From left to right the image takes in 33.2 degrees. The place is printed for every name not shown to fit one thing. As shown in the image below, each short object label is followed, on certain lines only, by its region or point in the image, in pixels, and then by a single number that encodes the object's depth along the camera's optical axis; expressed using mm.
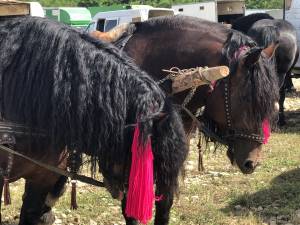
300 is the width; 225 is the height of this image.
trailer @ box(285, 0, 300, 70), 10234
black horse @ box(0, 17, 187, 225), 2182
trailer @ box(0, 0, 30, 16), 4582
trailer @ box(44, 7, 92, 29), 21142
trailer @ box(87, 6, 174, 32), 14875
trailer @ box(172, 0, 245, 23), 17078
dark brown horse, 2883
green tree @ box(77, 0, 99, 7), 40656
